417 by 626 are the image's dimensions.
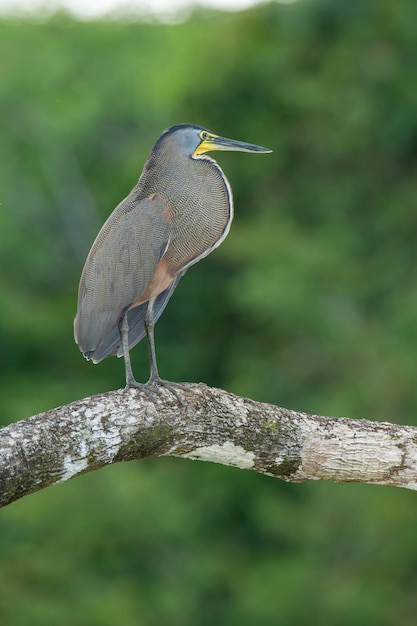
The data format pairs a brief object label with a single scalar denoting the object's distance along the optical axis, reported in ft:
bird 28.99
